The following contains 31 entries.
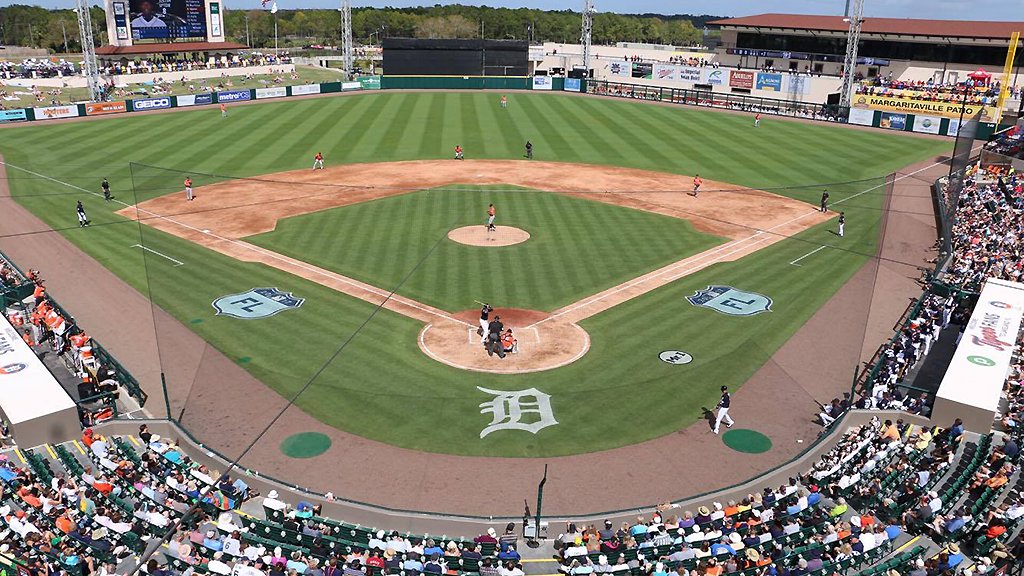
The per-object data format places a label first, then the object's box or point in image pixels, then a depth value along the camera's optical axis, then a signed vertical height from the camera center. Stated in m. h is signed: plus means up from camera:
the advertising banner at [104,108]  67.81 -3.10
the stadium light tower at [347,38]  87.80 +4.73
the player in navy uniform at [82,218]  36.62 -7.07
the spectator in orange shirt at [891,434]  18.22 -8.36
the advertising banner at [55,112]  65.12 -3.39
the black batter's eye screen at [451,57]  90.50 +2.87
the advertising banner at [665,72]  99.25 +1.61
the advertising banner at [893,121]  67.88 -2.94
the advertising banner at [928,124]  65.88 -3.08
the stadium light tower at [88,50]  66.52 +2.14
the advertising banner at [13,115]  63.28 -3.59
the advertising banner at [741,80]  89.94 +0.69
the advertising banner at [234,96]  77.12 -2.03
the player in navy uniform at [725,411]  19.78 -8.53
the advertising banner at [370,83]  88.88 -0.48
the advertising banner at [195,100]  74.06 -2.41
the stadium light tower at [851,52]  66.00 +3.23
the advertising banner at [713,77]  92.94 +1.01
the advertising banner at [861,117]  69.31 -2.67
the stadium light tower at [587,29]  86.31 +6.24
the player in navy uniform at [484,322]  24.42 -7.86
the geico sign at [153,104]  70.87 -2.76
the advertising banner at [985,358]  18.69 -7.43
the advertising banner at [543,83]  91.94 -0.12
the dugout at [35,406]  18.16 -8.12
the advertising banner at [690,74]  96.20 +1.37
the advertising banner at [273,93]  80.56 -1.71
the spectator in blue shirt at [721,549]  14.59 -8.94
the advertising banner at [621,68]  104.44 +2.14
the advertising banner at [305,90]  82.46 -1.36
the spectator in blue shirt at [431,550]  14.52 -9.08
